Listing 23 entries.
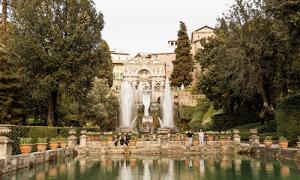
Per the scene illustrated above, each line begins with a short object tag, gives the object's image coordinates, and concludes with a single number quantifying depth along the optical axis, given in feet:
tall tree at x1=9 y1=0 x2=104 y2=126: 95.91
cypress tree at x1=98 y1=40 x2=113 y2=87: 214.69
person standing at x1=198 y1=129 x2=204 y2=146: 87.35
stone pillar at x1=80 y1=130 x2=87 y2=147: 87.15
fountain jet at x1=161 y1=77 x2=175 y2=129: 160.76
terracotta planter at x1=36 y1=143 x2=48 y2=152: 63.87
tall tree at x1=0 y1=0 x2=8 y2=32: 101.55
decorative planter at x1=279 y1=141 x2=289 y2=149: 68.69
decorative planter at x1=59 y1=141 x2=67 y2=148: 79.74
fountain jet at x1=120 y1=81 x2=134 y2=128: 158.71
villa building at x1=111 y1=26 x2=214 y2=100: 320.29
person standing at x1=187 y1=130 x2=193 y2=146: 87.55
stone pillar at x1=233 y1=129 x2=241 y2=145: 88.35
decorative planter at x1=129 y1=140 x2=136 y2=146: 88.16
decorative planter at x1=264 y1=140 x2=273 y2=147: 76.90
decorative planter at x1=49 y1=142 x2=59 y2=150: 73.67
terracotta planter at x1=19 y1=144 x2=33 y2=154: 56.95
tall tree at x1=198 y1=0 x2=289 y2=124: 100.27
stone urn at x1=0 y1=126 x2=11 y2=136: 56.59
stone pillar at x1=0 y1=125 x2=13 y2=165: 43.91
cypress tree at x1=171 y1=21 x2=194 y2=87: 250.78
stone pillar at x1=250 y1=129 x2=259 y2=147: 84.03
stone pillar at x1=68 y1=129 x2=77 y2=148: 86.22
